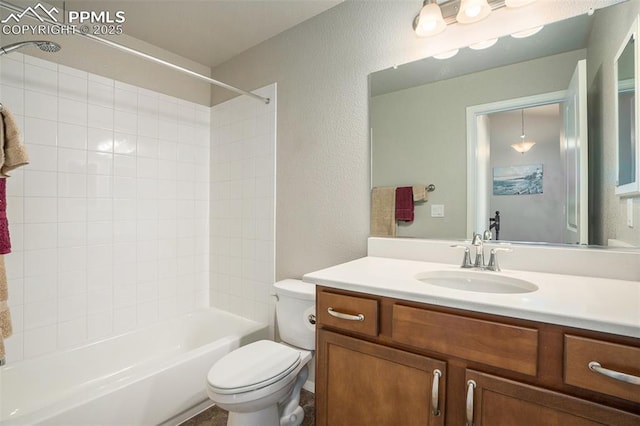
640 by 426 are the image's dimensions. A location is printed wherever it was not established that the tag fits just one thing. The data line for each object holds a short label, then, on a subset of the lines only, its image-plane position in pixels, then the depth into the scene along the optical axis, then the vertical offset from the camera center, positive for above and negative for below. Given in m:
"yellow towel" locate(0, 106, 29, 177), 1.27 +0.28
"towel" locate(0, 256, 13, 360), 1.25 -0.41
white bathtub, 1.37 -0.90
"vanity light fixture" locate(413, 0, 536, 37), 1.37 +0.92
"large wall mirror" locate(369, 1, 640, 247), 1.19 +0.36
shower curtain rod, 1.26 +0.82
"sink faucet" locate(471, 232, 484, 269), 1.34 -0.16
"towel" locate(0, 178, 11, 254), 1.30 -0.06
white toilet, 1.29 -0.70
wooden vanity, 0.75 -0.45
